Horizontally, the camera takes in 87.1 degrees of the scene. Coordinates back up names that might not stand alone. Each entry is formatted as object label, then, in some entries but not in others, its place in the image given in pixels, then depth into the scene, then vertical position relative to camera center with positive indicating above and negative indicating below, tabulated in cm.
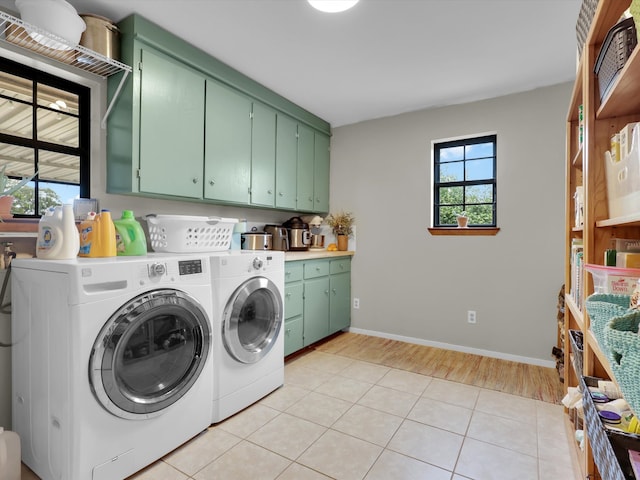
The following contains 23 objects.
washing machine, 134 -55
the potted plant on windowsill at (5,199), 163 +19
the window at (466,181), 313 +55
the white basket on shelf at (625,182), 91 +17
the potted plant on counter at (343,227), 376 +12
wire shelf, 163 +102
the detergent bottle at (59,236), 158 +0
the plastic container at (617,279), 90 -11
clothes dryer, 193 -57
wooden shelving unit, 110 +33
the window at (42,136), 187 +60
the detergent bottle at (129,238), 186 +0
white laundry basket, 206 +3
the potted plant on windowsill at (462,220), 317 +17
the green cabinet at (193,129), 206 +79
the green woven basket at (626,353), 60 -21
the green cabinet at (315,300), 288 -59
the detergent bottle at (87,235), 174 +1
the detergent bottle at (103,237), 173 +0
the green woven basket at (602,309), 75 -16
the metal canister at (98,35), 190 +115
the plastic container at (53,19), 162 +108
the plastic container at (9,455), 139 -92
